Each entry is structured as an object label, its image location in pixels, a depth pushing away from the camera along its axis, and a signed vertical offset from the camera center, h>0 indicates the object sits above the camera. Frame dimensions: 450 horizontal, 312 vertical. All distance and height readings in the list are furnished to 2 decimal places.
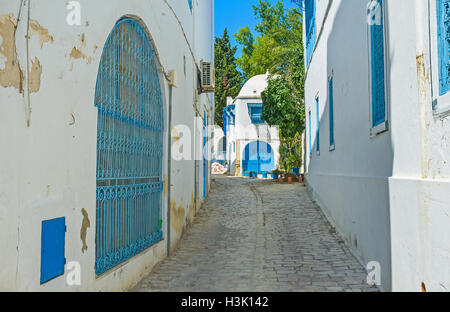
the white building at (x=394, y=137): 2.82 +0.34
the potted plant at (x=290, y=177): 14.47 -0.27
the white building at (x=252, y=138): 21.31 +1.81
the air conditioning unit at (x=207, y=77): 10.09 +2.48
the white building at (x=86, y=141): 2.45 +0.25
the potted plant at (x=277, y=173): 15.84 -0.13
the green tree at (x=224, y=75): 32.47 +8.33
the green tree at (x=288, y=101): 14.12 +2.62
